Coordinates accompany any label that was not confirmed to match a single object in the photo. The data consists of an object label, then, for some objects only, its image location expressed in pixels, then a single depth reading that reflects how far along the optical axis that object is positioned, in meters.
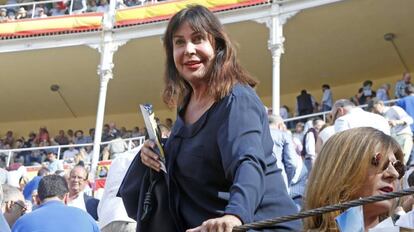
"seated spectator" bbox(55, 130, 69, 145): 19.19
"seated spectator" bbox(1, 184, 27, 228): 5.23
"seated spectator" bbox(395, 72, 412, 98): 14.21
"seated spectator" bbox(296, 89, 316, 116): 16.27
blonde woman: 2.35
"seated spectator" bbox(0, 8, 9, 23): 18.67
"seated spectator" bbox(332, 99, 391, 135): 6.54
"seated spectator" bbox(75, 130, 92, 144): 18.80
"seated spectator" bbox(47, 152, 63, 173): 13.89
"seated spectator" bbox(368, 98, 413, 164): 8.57
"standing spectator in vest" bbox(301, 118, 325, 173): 8.41
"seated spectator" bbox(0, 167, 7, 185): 11.80
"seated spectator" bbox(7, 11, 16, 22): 18.88
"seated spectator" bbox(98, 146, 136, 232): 4.61
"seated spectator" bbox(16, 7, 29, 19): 19.40
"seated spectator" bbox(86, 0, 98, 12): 19.24
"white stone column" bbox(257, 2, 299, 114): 15.49
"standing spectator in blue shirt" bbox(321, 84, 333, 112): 15.65
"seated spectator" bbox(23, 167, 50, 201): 7.71
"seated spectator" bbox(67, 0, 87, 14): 19.12
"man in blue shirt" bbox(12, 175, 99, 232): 4.21
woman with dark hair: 2.26
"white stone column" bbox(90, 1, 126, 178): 17.25
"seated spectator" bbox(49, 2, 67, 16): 19.45
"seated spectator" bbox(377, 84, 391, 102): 14.61
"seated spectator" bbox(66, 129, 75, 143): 19.72
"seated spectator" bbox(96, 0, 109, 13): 18.58
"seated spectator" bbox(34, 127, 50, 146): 19.74
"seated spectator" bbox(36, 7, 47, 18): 19.09
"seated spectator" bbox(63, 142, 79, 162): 17.02
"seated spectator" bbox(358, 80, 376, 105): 15.23
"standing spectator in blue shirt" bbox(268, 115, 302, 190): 6.10
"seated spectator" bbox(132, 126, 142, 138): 17.91
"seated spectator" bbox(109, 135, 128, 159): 14.69
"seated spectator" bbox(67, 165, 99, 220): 5.98
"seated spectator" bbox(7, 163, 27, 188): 12.57
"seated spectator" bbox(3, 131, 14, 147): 20.39
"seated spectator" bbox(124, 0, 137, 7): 18.67
